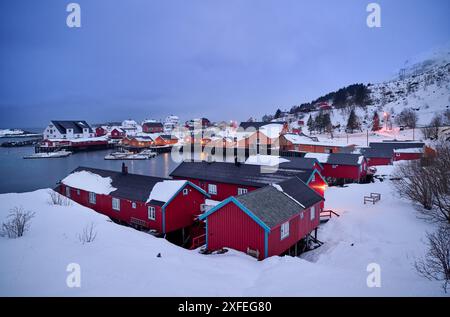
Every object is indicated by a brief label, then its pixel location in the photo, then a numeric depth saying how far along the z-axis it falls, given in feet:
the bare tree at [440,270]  31.47
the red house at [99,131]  395.34
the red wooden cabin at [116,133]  395.55
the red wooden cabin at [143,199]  70.08
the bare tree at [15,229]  42.17
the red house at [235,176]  84.74
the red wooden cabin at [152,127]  469.16
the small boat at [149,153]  267.47
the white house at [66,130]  338.40
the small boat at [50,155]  257.96
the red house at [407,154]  146.27
